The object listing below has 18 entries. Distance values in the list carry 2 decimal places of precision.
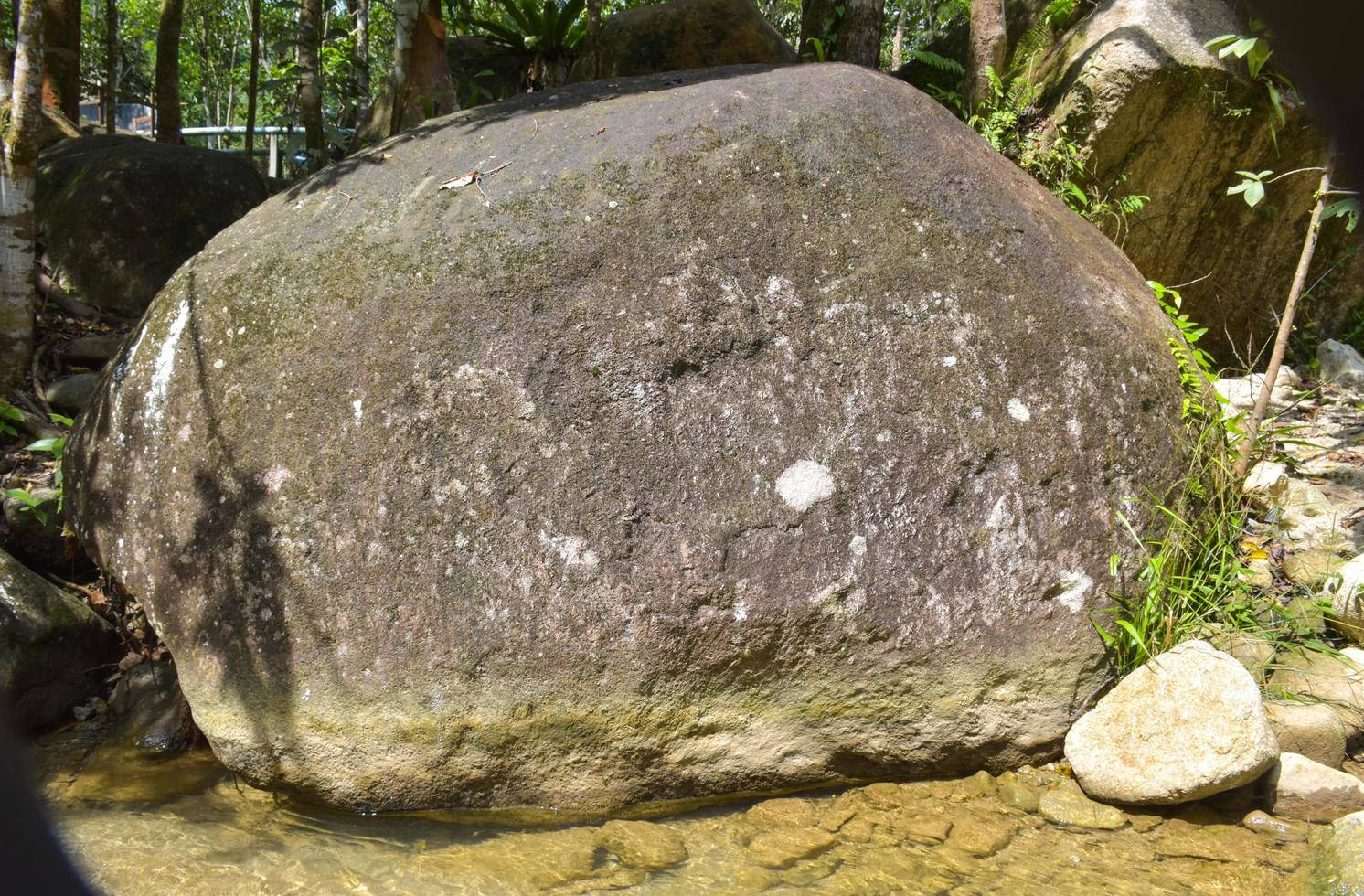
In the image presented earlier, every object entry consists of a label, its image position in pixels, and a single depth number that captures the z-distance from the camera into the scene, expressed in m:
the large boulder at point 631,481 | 3.06
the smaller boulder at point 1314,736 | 3.21
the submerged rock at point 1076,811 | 3.01
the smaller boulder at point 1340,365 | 5.66
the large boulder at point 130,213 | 6.09
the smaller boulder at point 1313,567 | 3.80
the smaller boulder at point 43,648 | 3.61
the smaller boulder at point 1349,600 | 3.60
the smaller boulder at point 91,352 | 5.35
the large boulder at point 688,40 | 6.65
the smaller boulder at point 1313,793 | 3.00
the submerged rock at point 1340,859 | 2.65
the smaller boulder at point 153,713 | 3.54
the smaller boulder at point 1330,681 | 3.32
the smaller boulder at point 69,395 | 4.94
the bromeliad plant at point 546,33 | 7.68
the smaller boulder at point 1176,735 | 2.95
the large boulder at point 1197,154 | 5.20
